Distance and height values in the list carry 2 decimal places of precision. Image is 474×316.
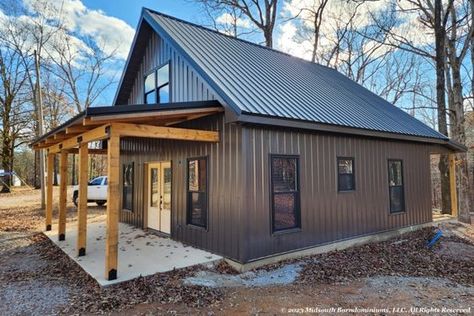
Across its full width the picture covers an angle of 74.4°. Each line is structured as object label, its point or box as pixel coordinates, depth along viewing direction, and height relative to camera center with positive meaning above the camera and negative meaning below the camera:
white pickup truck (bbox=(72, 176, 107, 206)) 15.37 -0.87
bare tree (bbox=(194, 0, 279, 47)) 19.44 +10.16
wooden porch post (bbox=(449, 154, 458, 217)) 11.98 -0.62
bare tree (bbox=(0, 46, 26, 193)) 22.50 +5.85
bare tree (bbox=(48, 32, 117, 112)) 22.73 +8.29
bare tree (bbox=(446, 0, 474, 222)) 11.97 +3.10
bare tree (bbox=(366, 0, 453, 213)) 12.27 +5.66
